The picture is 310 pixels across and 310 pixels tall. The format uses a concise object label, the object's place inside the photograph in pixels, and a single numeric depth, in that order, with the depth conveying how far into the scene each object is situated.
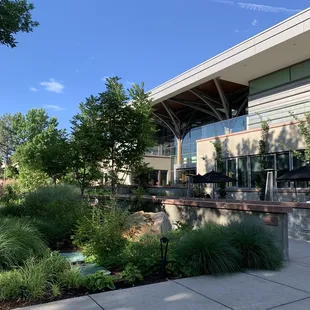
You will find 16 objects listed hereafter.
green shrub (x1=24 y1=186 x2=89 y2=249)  8.38
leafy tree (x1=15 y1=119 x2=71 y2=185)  15.78
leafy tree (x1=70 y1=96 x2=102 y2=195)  12.95
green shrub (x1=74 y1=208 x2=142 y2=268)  6.43
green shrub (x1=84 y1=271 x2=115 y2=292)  4.88
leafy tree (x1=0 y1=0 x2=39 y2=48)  7.46
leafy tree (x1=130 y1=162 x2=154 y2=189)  27.61
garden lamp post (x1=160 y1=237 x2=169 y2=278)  5.61
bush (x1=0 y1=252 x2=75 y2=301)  4.39
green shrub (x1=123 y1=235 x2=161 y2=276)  5.80
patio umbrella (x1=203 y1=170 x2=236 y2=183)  18.28
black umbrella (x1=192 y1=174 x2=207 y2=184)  19.04
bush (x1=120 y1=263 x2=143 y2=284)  5.31
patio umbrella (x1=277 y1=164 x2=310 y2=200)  13.75
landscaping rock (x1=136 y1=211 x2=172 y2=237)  9.01
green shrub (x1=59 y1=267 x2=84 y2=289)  4.89
